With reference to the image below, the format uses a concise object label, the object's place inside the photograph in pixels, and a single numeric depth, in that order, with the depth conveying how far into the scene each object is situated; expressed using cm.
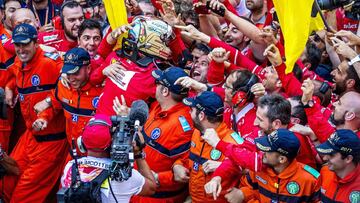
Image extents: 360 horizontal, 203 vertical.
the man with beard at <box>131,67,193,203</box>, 1393
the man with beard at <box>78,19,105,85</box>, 1687
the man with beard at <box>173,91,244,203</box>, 1302
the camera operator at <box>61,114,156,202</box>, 1105
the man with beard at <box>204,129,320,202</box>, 1157
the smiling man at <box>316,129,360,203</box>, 1131
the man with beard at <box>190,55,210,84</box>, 1603
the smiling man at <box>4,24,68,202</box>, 1694
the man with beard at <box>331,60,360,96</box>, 1437
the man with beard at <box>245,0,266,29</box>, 1786
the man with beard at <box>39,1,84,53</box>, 1827
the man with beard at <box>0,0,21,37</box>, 1953
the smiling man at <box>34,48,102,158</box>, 1545
